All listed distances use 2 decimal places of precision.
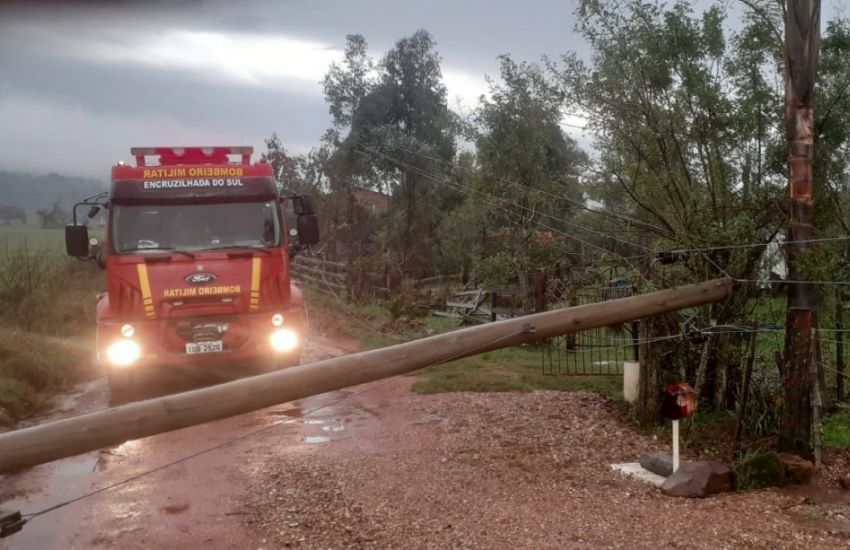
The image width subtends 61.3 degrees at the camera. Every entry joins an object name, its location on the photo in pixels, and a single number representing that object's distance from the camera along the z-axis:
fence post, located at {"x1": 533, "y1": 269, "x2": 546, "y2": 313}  14.12
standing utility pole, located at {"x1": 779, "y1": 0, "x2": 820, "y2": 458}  6.63
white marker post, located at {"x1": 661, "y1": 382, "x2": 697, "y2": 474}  6.29
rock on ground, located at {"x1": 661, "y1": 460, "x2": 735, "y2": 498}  6.00
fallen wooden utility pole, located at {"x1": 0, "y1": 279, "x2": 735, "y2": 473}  3.61
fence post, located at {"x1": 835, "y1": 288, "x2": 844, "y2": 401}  8.01
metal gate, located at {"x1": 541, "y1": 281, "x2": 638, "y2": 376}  11.95
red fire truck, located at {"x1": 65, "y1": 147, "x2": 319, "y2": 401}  8.71
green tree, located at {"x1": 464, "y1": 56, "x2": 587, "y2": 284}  17.62
